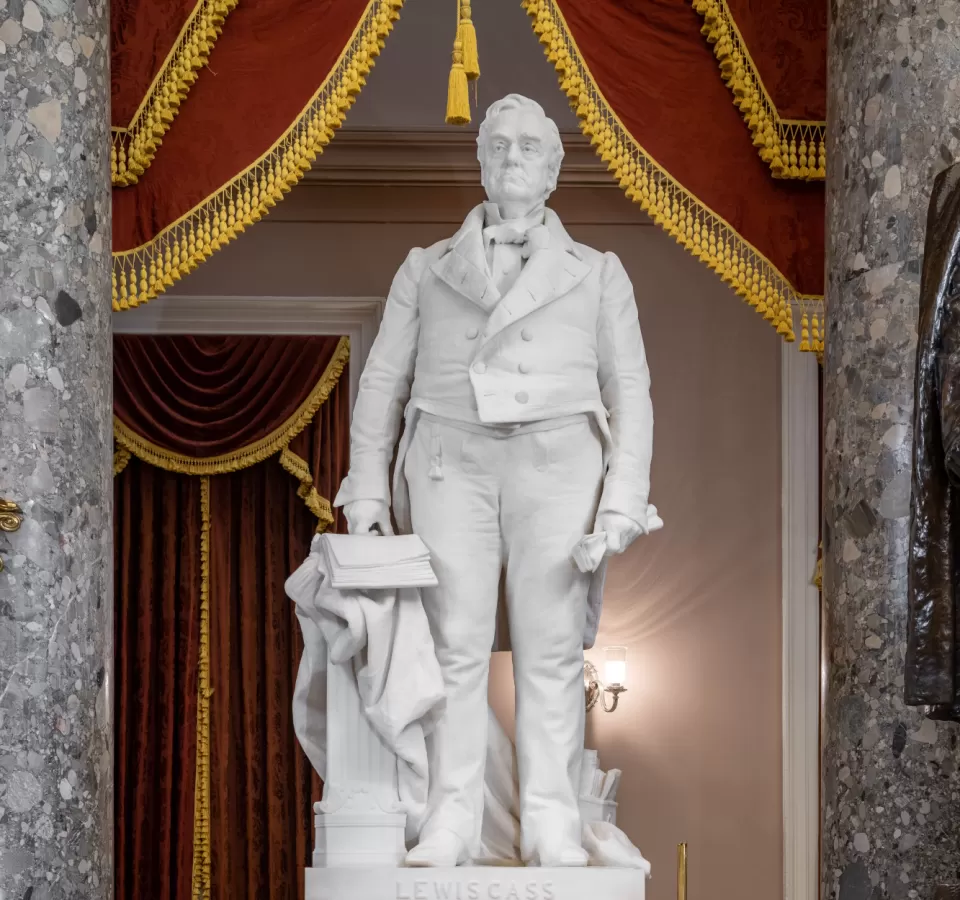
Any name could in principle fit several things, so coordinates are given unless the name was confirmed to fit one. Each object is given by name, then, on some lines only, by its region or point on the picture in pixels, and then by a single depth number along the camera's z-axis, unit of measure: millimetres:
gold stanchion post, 4568
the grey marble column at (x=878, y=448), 5086
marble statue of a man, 4633
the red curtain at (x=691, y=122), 6094
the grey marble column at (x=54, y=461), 4867
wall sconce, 7660
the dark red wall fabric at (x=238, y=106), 6000
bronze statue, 3541
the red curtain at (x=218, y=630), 7699
